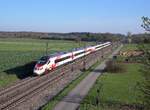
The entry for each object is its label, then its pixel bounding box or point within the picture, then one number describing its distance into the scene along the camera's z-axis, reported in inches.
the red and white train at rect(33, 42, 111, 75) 1924.0
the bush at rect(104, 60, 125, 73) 2331.7
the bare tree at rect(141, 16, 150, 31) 651.7
